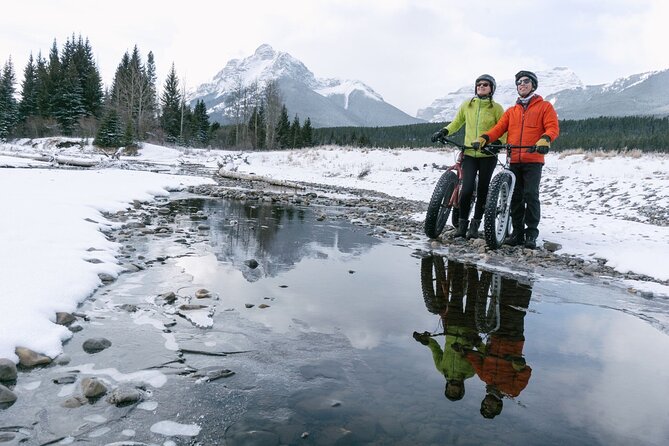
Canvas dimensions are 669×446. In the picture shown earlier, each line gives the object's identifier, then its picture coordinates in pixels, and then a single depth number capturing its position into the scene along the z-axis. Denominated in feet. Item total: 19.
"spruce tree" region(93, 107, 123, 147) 120.88
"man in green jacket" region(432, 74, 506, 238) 21.56
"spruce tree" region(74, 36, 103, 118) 167.43
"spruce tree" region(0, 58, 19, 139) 154.10
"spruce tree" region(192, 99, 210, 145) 200.13
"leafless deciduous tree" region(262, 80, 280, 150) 187.52
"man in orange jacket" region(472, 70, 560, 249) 20.11
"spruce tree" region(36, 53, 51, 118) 159.88
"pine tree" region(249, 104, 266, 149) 195.83
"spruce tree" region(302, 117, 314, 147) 215.35
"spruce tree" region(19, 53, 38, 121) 167.53
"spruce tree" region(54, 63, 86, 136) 158.10
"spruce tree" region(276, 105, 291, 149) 209.15
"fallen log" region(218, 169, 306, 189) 57.91
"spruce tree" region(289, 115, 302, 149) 214.28
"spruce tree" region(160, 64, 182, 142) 193.98
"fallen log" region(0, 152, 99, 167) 69.51
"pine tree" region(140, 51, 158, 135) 166.42
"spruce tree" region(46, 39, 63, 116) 159.02
